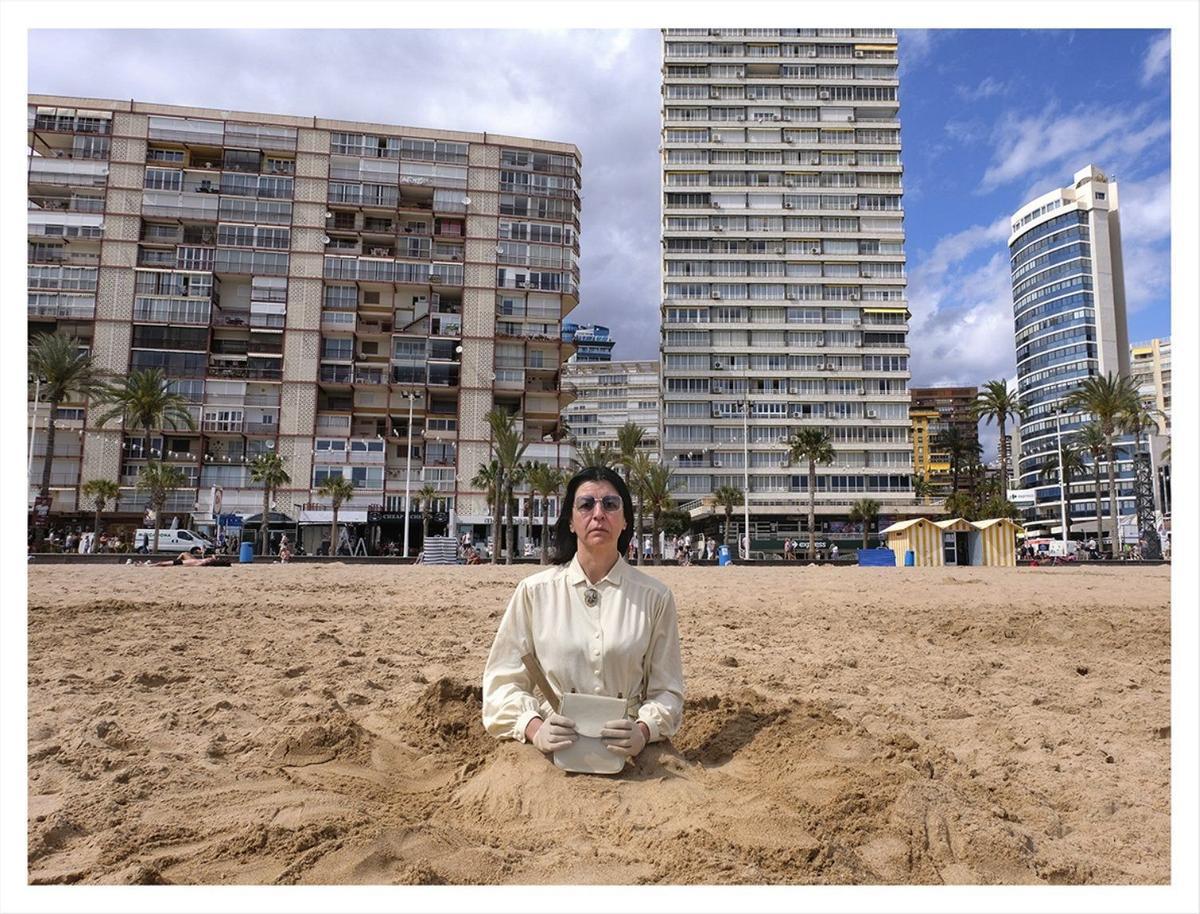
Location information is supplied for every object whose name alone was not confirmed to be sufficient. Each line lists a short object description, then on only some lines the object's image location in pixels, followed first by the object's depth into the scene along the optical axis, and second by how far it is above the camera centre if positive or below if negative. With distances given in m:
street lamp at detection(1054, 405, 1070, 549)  56.80 +2.06
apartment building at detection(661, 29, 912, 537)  76.56 +25.51
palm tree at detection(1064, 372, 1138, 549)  54.88 +8.26
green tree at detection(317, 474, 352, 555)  56.47 +1.35
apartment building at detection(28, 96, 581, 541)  59.38 +17.37
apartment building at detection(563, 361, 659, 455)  117.12 +16.84
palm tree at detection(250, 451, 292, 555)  55.36 +2.62
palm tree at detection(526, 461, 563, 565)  56.59 +2.34
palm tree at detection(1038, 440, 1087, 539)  75.89 +5.60
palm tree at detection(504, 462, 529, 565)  44.98 +2.07
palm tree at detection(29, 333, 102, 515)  39.31 +7.10
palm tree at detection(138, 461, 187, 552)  48.51 +1.96
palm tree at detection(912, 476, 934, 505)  77.44 +2.90
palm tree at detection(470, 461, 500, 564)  55.88 +2.43
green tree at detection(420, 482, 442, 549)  58.38 +0.95
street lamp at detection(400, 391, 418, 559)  56.60 +4.36
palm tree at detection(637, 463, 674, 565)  52.31 +1.40
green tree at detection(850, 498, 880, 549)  69.44 +0.46
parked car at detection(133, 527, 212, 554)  42.59 -1.73
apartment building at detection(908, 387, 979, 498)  136.50 +17.77
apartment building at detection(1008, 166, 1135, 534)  104.69 +28.36
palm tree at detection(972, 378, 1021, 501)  60.43 +8.79
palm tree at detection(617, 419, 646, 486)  53.09 +4.84
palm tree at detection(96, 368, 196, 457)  51.06 +7.14
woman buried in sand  3.53 -0.55
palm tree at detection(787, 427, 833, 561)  64.62 +5.53
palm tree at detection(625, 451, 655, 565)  52.50 +2.75
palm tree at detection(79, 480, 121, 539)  54.69 +1.20
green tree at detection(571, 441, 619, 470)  44.83 +3.96
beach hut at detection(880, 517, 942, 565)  34.41 -1.05
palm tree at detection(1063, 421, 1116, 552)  61.76 +6.33
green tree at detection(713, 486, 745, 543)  67.94 +1.36
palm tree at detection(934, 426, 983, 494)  87.06 +8.16
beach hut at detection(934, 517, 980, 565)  34.84 -1.07
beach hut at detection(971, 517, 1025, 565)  34.12 -1.05
